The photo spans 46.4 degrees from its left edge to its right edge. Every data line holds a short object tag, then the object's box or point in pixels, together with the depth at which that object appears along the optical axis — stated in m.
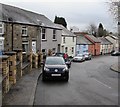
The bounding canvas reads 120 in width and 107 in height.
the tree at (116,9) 15.78
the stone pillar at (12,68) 6.84
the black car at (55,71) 8.69
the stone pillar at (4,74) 5.41
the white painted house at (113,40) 52.24
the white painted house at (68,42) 27.17
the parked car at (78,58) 24.30
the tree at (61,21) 40.41
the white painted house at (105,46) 45.11
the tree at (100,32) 63.41
